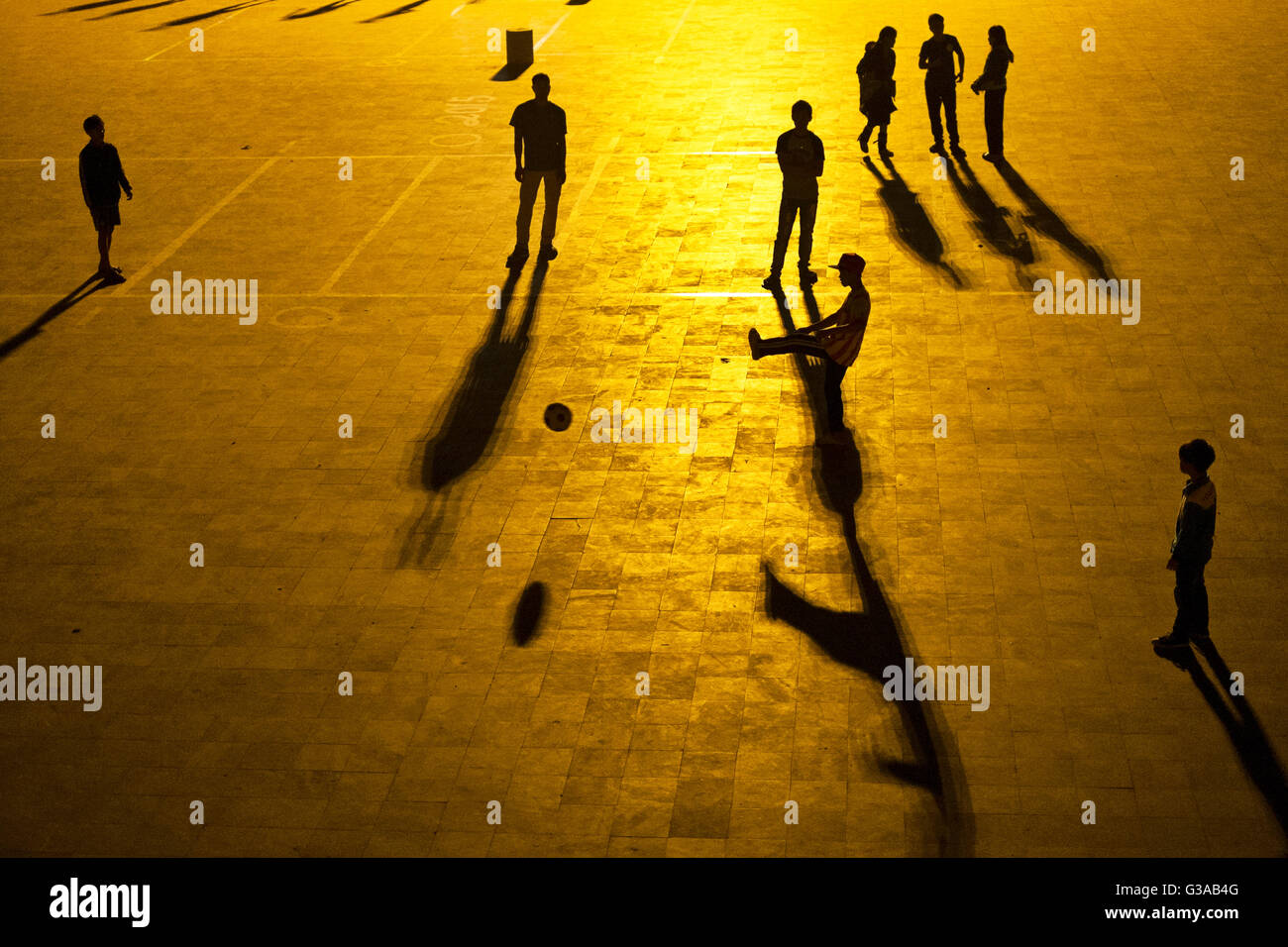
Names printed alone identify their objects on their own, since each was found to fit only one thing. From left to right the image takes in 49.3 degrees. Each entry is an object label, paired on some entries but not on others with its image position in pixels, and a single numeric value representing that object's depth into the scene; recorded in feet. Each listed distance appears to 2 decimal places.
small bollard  82.94
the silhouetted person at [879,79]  62.54
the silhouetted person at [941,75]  62.90
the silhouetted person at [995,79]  61.26
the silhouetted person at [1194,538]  28.48
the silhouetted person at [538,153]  51.83
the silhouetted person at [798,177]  49.34
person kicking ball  38.78
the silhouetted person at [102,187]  52.03
